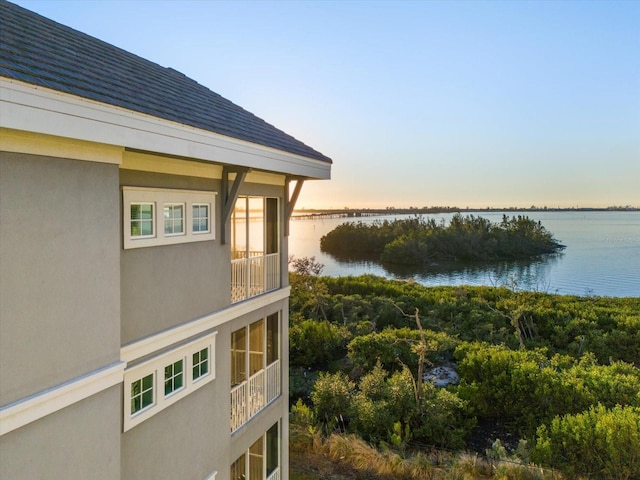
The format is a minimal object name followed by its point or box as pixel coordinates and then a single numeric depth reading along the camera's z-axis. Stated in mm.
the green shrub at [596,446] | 9094
